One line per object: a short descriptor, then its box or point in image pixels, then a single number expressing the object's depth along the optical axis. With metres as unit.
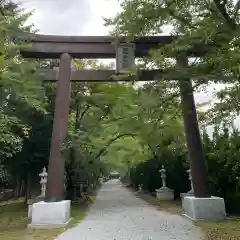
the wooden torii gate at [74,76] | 9.16
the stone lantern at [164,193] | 16.34
